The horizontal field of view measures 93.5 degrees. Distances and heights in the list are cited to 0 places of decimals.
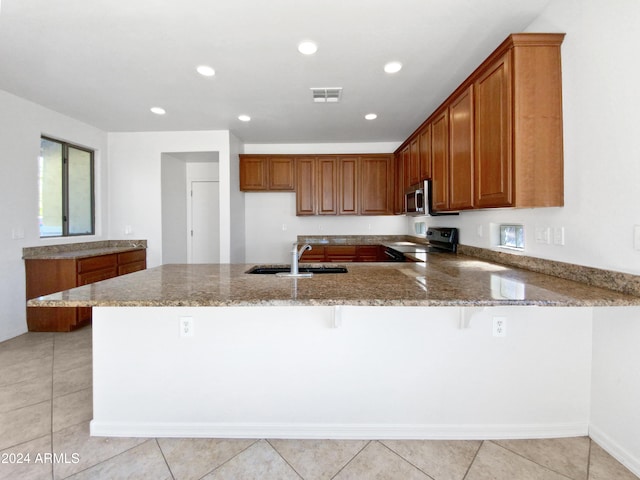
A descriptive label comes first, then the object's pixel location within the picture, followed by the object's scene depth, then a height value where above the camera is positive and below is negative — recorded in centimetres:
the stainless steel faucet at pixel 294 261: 193 -15
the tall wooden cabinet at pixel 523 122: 174 +67
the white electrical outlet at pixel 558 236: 182 -1
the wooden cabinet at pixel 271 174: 477 +101
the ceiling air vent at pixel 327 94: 300 +147
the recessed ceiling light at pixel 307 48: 226 +145
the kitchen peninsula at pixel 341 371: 170 -76
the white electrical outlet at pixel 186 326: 171 -50
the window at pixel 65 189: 360 +64
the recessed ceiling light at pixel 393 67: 254 +145
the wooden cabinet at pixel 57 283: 327 -47
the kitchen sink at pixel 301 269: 217 -23
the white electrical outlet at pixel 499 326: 169 -51
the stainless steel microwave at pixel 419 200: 314 +41
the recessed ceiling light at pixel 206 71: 259 +147
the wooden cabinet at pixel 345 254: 459 -26
